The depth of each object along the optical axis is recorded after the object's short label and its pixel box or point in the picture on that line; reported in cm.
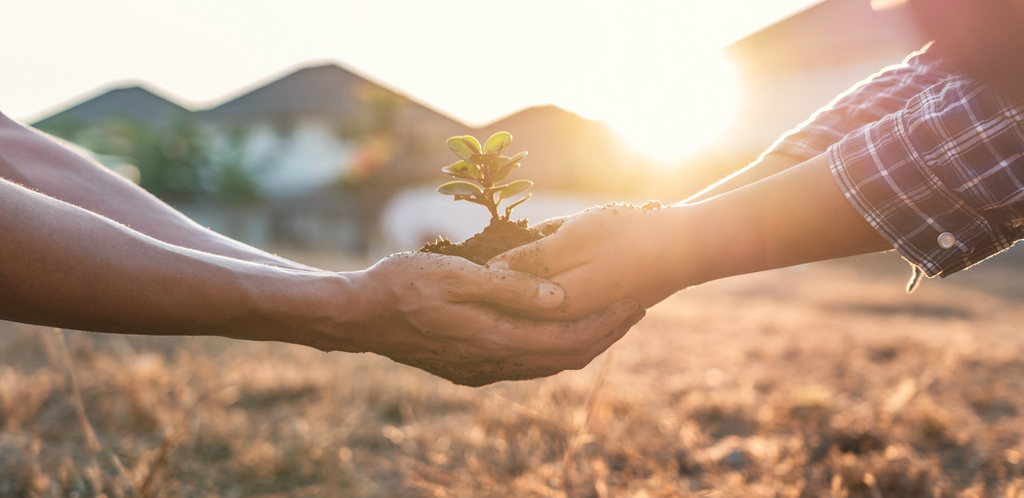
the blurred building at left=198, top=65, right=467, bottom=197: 1900
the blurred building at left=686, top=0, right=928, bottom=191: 1247
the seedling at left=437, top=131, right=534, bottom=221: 155
